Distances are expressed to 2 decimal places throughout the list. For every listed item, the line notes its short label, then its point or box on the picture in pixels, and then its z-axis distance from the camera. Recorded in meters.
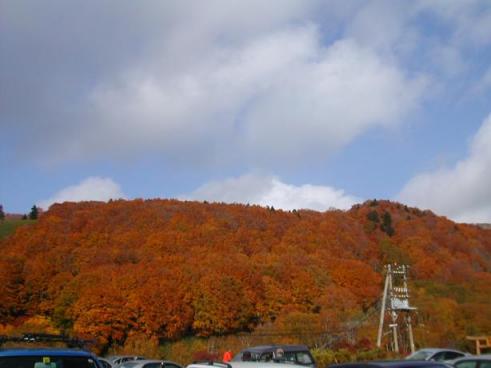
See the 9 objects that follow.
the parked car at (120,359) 31.68
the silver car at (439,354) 22.26
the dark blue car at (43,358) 7.09
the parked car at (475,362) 11.09
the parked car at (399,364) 6.92
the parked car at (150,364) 17.86
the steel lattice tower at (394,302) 41.00
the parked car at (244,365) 8.23
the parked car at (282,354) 17.31
